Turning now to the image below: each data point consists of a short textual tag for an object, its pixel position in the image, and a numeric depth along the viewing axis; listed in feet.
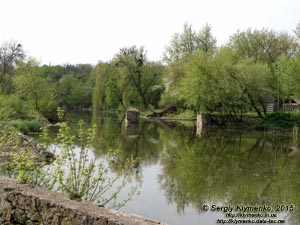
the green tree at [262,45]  151.53
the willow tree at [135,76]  170.47
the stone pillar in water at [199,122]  112.27
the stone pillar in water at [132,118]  116.80
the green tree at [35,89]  104.83
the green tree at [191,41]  165.37
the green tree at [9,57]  144.36
